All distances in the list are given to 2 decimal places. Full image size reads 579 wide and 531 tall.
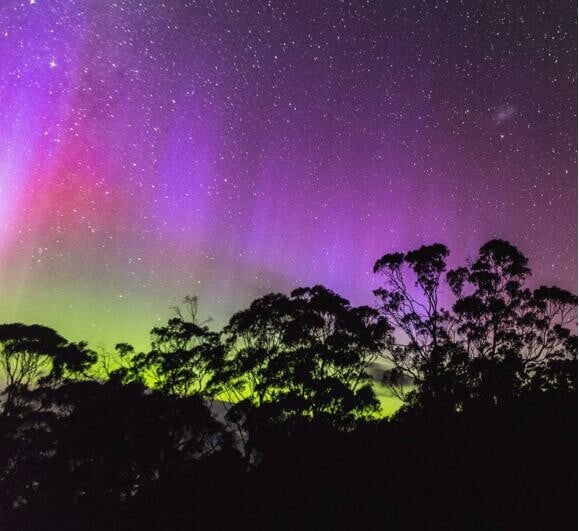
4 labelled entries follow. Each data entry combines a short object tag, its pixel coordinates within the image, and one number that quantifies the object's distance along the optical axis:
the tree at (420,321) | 22.16
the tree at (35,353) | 29.16
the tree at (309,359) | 22.59
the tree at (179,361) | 28.62
